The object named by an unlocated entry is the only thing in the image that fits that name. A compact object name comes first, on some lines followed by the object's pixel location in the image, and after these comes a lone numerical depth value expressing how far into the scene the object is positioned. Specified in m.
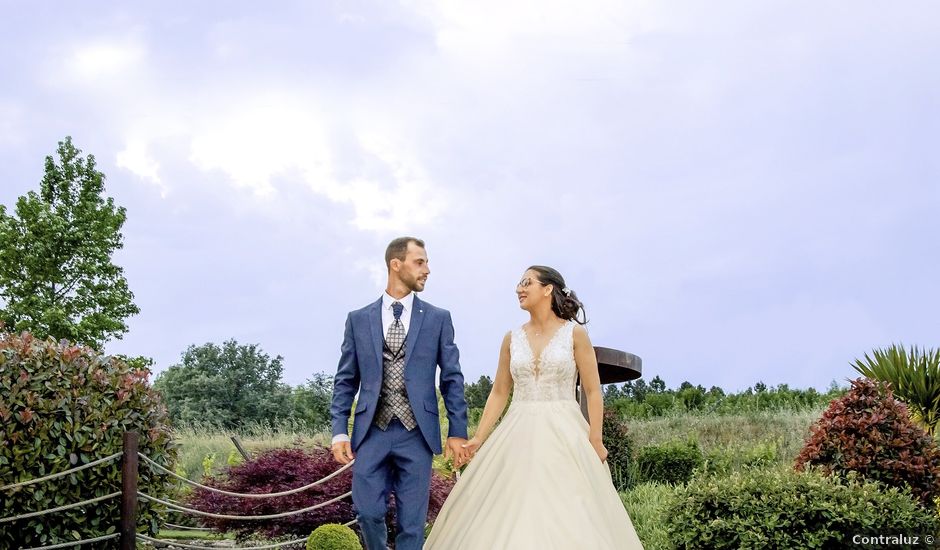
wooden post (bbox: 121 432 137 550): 7.42
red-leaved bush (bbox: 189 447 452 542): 10.06
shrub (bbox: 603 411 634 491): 15.47
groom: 5.51
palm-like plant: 13.69
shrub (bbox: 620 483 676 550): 8.88
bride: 5.82
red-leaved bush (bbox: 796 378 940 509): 9.50
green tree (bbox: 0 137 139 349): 23.05
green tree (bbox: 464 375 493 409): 27.31
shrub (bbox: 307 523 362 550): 8.29
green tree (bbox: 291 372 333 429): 32.53
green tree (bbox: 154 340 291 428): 31.81
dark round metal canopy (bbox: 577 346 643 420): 8.47
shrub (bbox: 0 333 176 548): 7.13
